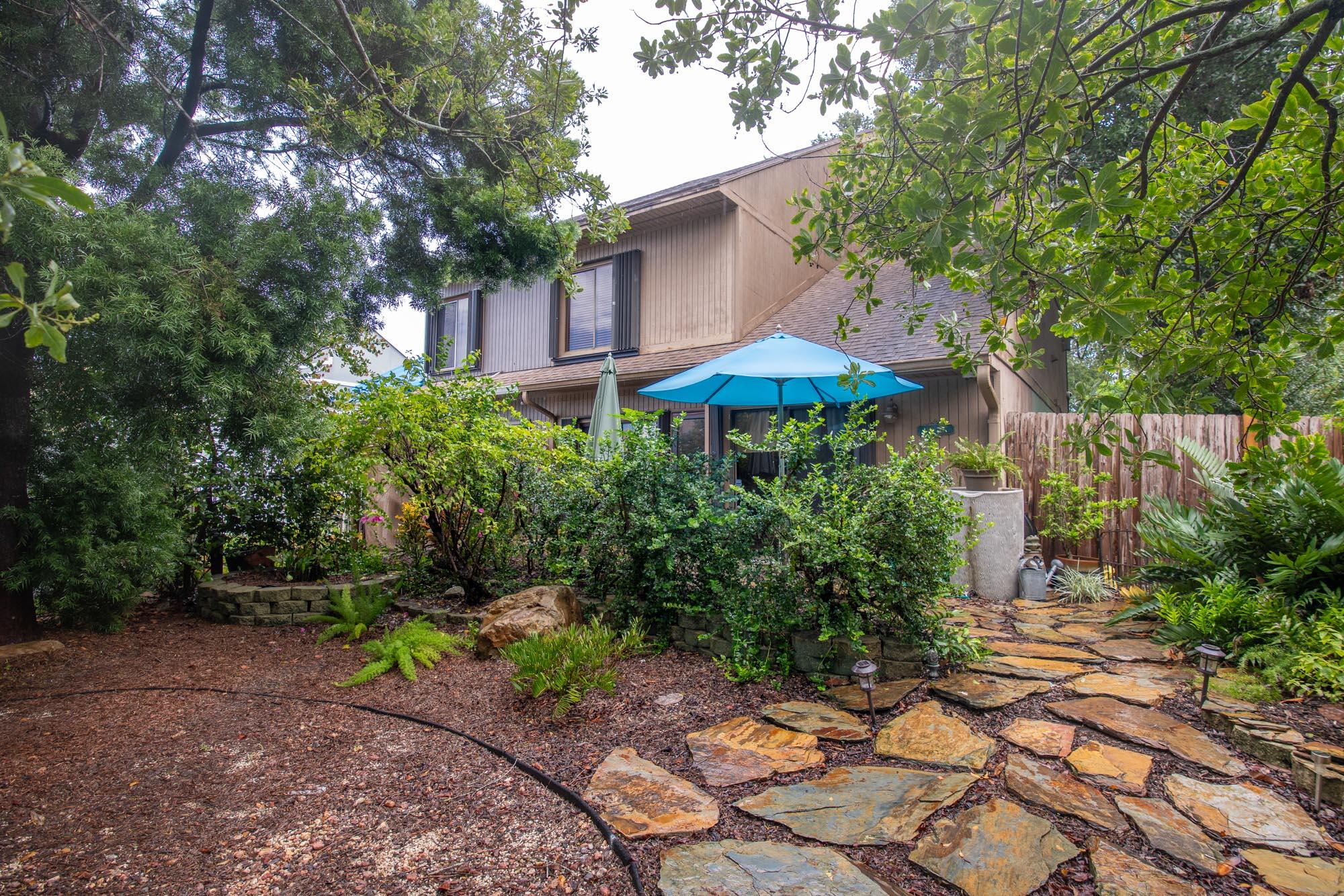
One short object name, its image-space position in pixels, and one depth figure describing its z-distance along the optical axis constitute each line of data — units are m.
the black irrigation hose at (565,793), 2.10
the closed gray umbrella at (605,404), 7.37
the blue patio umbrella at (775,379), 5.86
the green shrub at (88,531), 4.24
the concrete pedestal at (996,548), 5.77
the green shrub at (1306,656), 3.09
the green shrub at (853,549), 3.47
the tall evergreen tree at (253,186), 3.00
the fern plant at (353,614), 4.67
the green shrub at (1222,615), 3.65
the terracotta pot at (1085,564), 6.55
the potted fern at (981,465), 5.90
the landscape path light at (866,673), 2.89
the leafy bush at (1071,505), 6.28
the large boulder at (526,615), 4.02
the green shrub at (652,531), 3.91
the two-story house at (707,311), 8.20
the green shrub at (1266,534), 3.70
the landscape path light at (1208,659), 2.86
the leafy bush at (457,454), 4.79
